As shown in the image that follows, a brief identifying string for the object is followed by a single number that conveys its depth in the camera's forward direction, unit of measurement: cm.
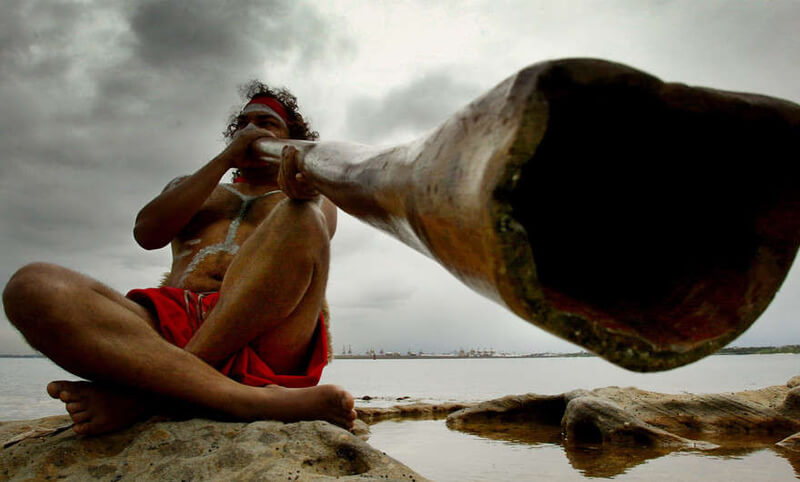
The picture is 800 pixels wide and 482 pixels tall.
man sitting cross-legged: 161
